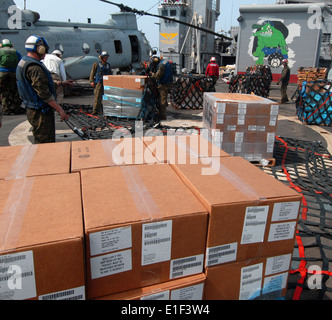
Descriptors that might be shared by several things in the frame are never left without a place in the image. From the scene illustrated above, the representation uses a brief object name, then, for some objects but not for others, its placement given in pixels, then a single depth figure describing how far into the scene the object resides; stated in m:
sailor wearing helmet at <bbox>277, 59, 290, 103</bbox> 11.90
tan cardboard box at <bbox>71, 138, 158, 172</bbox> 2.14
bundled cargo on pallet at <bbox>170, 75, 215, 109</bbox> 10.63
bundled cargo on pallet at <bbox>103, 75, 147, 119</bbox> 7.93
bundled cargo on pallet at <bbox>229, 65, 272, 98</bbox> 11.83
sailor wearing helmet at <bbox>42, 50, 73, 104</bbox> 7.37
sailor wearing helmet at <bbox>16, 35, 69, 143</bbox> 3.89
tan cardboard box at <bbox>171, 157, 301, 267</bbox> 1.65
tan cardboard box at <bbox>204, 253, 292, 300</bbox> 1.76
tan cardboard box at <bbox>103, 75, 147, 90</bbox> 7.86
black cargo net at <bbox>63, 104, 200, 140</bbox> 6.82
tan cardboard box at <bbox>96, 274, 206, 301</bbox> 1.57
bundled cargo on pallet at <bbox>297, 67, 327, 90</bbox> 18.30
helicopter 11.45
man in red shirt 11.05
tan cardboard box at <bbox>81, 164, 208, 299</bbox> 1.45
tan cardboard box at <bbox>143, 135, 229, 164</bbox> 2.26
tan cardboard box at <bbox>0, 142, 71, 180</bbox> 1.94
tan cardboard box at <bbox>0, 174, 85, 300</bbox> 1.27
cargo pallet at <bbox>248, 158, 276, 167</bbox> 5.33
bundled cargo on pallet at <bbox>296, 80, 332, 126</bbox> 8.67
